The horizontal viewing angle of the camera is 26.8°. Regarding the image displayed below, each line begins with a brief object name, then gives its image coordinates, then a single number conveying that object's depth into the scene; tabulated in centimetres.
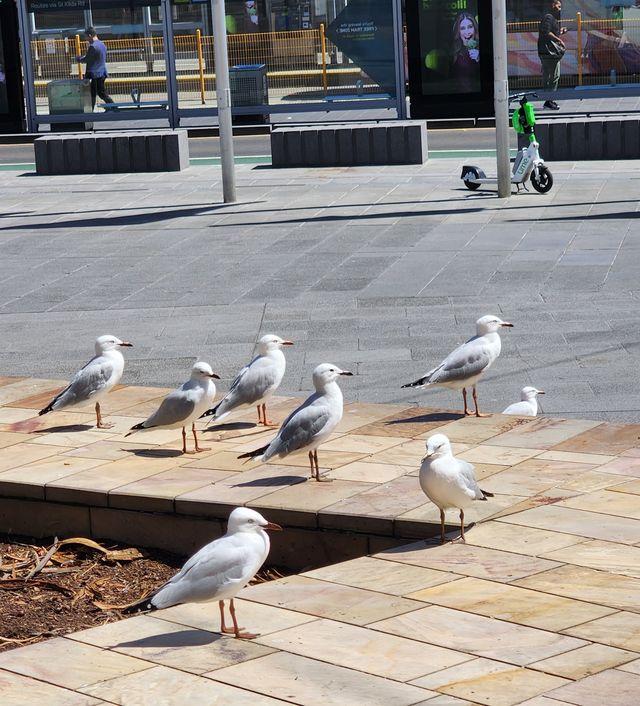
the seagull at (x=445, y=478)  657
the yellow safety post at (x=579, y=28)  2789
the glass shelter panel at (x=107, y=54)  2941
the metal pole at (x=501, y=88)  1848
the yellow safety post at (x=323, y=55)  2886
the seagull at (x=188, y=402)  825
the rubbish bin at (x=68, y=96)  2976
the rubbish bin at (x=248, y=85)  2900
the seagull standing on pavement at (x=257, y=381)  852
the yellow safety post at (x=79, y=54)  3006
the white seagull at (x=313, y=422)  754
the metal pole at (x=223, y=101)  1931
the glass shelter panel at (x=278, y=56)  2839
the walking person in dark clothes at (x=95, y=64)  2978
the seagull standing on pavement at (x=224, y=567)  561
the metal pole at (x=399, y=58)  2705
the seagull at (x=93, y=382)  900
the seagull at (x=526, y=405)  916
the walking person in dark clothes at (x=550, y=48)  2778
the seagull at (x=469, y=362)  888
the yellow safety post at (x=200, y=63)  2938
